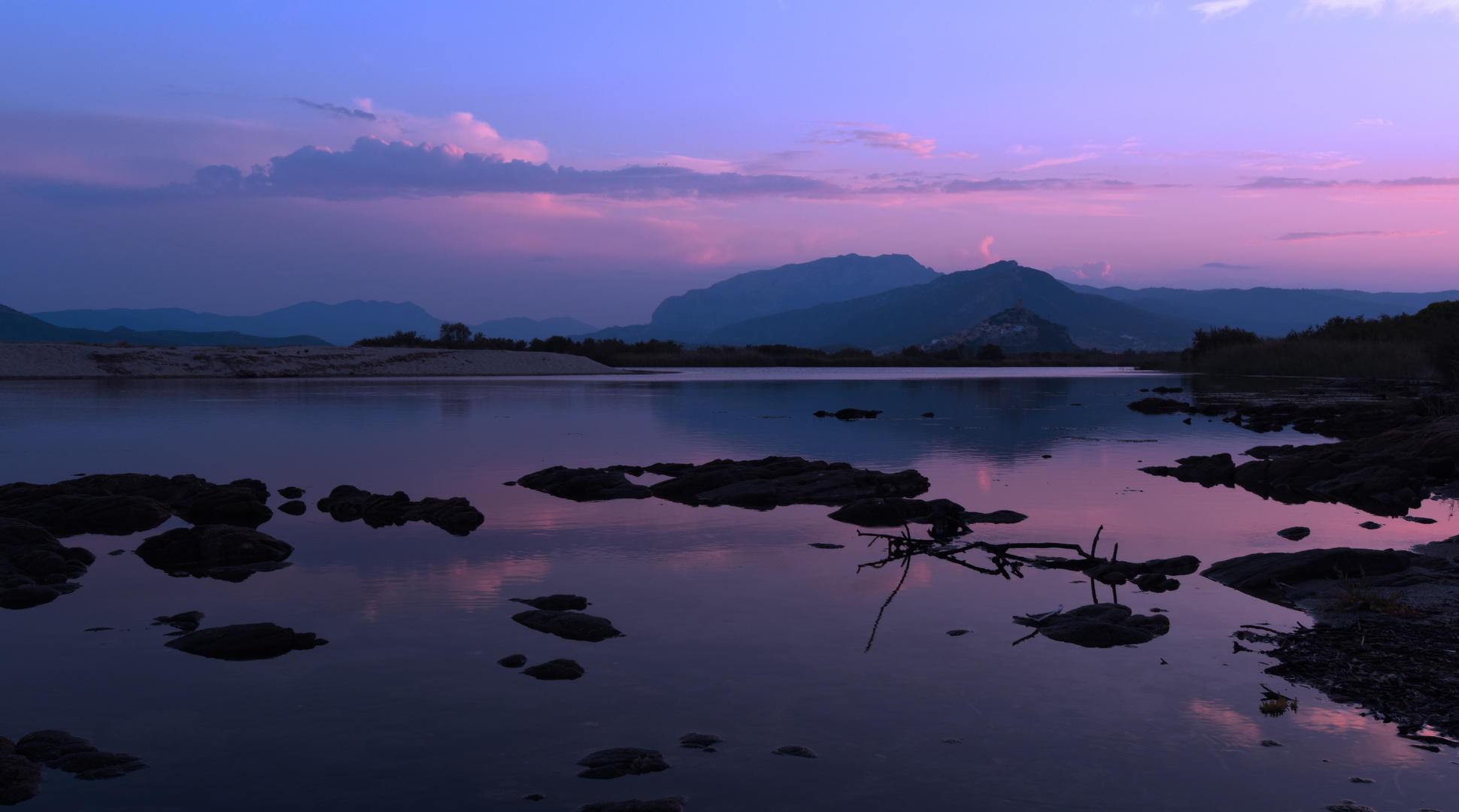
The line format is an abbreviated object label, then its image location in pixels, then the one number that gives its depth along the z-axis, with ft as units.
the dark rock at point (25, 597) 34.27
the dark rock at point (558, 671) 26.73
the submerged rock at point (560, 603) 34.19
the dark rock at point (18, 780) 19.52
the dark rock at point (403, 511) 50.96
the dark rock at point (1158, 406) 150.20
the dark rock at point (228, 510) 53.57
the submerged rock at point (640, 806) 19.08
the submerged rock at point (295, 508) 55.06
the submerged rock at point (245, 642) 28.78
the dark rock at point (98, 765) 20.66
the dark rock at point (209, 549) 41.81
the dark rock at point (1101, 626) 30.07
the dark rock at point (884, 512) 52.42
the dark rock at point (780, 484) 59.52
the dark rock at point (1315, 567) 36.65
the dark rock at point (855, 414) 134.62
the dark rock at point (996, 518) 52.11
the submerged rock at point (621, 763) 20.79
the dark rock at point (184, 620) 32.07
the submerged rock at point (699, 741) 22.29
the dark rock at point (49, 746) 21.29
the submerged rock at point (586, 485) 61.84
